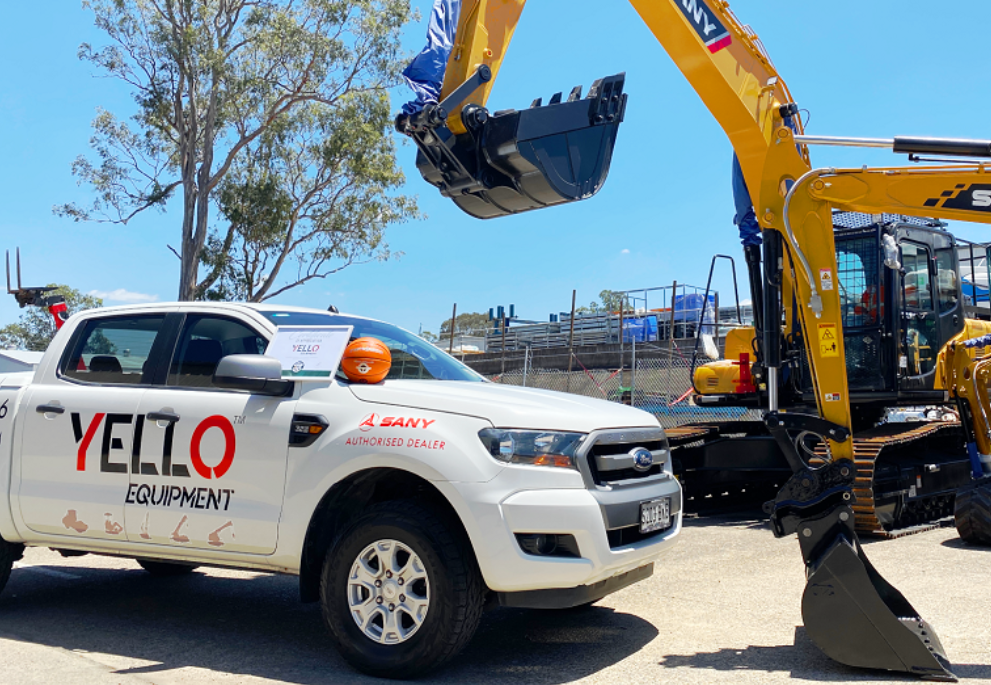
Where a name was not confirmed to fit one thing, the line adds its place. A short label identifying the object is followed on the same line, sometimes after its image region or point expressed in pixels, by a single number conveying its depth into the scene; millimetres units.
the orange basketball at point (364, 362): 5043
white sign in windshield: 5027
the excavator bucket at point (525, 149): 6496
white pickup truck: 4496
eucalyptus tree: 27203
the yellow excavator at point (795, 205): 4828
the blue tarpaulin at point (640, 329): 31312
